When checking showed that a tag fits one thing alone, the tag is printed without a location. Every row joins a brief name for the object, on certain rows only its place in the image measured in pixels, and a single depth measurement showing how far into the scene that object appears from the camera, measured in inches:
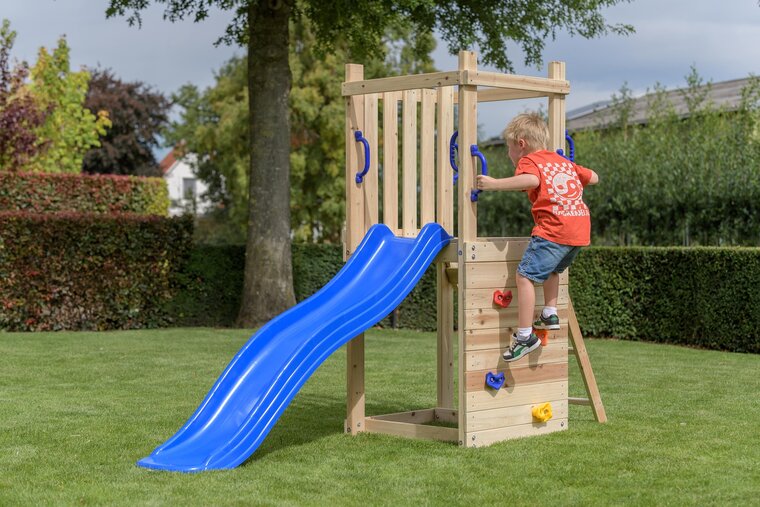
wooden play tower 263.7
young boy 262.1
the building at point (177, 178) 2571.4
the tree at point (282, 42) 600.7
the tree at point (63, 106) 1002.1
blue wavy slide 239.8
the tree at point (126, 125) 1650.7
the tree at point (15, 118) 880.9
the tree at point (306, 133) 1294.3
